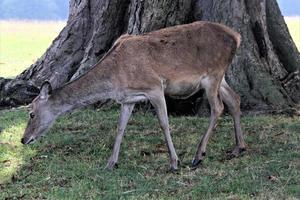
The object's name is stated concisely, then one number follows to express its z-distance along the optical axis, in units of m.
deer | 15.81
